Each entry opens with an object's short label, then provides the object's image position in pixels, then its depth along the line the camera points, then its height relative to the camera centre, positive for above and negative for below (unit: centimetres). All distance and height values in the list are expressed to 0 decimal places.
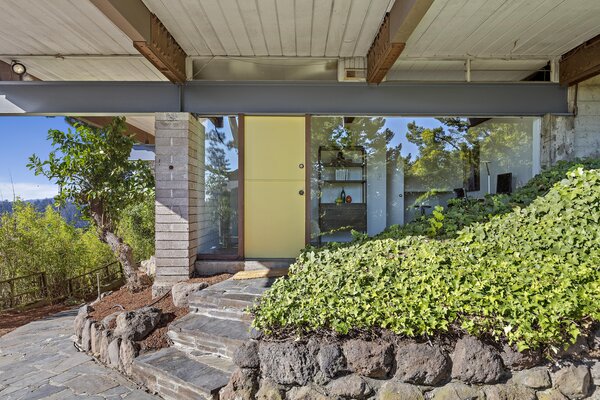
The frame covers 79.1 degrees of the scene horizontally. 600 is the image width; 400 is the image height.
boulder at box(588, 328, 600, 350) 239 -92
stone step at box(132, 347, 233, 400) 250 -127
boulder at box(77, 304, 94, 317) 384 -120
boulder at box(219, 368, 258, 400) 238 -123
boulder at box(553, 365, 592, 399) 233 -116
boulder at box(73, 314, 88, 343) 362 -126
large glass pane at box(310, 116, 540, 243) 518 +57
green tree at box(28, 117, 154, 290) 420 +31
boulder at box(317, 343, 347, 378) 236 -105
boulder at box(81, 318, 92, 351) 343 -131
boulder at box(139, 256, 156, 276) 566 -110
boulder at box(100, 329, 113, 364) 319 -127
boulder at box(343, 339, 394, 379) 232 -101
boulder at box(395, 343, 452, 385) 232 -105
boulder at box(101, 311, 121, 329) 341 -115
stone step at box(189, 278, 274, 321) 324 -91
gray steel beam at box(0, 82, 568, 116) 462 +131
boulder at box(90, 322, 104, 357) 332 -127
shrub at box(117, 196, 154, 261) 712 -57
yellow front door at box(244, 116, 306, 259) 477 +18
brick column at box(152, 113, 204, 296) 434 +1
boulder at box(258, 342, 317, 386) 236 -107
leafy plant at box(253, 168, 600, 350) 232 -60
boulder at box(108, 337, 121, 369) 306 -131
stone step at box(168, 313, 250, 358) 286 -110
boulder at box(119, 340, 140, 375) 296 -126
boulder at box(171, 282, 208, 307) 373 -95
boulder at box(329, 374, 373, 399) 233 -121
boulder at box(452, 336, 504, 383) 231 -104
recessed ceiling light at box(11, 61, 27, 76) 449 +165
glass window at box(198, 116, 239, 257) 477 +18
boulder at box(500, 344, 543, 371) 232 -101
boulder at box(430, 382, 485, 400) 231 -123
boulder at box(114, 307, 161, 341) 313 -110
